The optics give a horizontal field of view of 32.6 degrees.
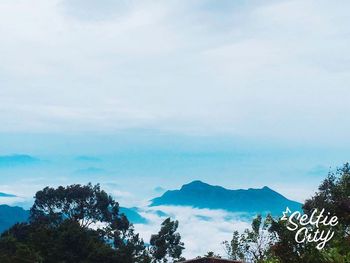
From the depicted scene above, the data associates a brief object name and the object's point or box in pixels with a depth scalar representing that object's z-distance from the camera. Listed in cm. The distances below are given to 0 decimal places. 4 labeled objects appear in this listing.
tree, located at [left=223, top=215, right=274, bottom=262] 3209
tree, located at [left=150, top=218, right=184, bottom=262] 5469
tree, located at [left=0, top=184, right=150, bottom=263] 4397
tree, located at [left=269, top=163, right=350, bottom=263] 1529
